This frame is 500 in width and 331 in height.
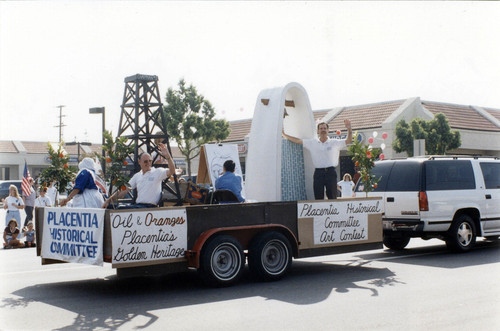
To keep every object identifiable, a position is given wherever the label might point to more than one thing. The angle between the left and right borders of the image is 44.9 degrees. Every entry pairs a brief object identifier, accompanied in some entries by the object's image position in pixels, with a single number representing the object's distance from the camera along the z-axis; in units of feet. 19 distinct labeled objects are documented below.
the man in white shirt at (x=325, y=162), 36.94
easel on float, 45.65
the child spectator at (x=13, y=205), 53.42
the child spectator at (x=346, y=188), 64.44
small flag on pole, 61.05
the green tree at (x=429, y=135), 98.37
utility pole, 223.84
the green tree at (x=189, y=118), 119.24
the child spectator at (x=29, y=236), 51.47
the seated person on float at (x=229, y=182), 32.17
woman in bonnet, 29.53
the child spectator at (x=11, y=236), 50.26
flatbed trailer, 25.85
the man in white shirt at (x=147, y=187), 30.04
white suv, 38.58
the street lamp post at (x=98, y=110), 79.56
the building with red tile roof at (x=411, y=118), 107.86
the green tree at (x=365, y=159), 37.25
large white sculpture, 36.35
